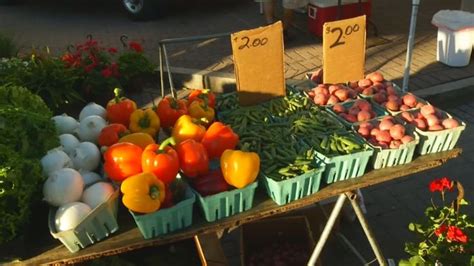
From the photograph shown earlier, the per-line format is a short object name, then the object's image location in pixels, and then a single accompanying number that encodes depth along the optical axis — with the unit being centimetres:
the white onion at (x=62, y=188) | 181
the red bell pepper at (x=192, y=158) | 196
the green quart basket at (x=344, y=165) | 207
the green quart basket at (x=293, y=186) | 194
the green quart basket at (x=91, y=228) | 174
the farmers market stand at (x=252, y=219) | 180
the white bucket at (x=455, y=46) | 532
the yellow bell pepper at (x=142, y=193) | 178
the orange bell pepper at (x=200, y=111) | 239
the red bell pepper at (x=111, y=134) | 215
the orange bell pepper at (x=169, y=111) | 236
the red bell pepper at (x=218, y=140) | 209
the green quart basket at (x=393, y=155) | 216
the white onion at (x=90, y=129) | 223
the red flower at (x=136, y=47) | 492
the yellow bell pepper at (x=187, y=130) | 215
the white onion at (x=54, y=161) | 190
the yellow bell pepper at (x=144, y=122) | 227
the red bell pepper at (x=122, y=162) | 192
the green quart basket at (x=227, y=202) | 188
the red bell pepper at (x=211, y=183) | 193
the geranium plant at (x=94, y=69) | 428
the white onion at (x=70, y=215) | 175
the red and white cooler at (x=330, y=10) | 610
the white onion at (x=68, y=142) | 209
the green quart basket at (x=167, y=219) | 180
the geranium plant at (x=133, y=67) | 488
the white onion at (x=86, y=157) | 204
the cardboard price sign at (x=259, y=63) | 242
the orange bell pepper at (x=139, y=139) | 208
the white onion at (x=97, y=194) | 184
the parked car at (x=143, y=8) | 764
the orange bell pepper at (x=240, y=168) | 190
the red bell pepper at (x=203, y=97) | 251
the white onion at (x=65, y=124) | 227
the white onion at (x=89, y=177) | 196
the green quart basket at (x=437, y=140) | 225
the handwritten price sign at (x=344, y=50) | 259
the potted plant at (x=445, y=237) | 227
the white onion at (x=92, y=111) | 240
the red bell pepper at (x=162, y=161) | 185
